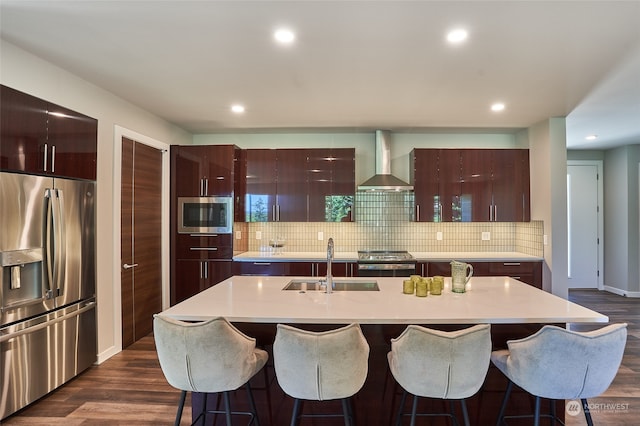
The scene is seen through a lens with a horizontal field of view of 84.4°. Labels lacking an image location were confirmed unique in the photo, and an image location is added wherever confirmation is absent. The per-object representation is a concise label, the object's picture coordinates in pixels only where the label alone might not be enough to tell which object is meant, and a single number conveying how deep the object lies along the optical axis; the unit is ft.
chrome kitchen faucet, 8.10
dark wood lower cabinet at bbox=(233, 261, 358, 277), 14.08
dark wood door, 11.94
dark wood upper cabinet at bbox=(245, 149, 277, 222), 15.33
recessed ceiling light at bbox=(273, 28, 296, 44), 7.39
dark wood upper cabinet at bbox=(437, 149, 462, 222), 15.14
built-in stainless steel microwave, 14.33
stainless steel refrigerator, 7.73
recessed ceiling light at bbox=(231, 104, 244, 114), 12.44
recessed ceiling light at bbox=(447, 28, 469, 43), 7.34
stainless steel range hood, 14.74
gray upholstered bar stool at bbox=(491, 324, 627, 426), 5.41
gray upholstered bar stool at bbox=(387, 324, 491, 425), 5.40
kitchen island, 6.14
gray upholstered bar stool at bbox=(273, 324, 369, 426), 5.39
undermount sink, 8.82
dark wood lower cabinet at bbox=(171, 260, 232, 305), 14.30
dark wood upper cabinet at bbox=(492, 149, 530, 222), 15.01
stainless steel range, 13.89
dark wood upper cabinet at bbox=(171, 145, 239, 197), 14.49
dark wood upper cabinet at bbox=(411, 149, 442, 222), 15.16
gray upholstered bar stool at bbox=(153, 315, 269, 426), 5.57
